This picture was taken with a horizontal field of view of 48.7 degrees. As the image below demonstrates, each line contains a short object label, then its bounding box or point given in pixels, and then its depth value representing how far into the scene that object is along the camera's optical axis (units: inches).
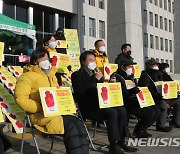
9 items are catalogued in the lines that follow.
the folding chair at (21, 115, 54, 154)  104.4
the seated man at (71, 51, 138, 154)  118.4
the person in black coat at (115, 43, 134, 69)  184.6
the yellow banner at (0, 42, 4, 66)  149.0
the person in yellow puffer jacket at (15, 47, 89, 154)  97.3
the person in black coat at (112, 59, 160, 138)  145.7
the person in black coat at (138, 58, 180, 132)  163.5
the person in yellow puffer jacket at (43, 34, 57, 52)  165.9
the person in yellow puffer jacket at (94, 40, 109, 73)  167.8
